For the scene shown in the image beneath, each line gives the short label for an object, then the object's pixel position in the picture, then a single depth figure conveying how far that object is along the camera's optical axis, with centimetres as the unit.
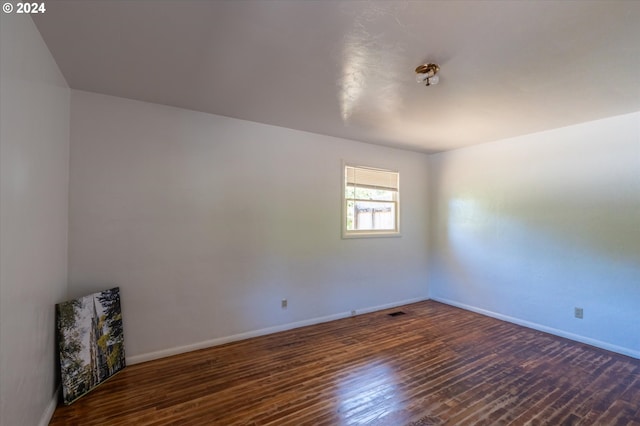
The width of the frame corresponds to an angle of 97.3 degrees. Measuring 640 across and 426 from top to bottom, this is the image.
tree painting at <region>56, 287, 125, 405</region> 226
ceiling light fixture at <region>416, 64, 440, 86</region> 220
